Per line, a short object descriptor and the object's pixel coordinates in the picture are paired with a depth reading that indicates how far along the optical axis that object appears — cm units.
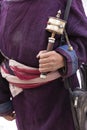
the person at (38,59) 170
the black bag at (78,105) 177
